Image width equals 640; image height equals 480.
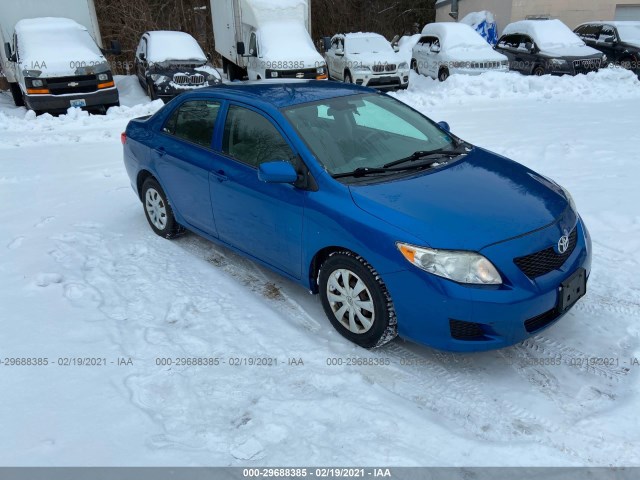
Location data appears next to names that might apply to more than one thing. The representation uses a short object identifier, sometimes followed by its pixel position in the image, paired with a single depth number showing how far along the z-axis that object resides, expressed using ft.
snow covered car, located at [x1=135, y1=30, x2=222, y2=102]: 40.42
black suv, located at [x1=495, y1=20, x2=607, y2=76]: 47.29
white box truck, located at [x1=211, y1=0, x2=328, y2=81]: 43.78
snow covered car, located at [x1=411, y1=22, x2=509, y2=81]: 46.57
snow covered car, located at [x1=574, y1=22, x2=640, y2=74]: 51.26
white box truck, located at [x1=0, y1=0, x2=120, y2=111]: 36.35
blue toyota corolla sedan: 9.86
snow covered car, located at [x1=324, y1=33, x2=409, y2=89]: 46.34
